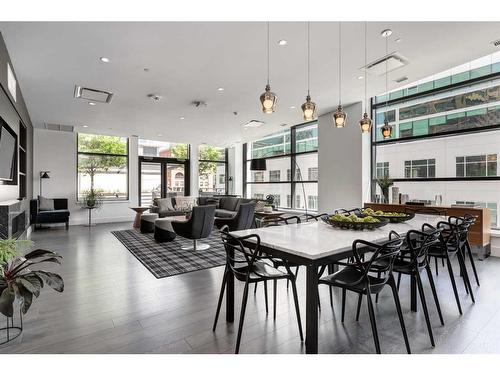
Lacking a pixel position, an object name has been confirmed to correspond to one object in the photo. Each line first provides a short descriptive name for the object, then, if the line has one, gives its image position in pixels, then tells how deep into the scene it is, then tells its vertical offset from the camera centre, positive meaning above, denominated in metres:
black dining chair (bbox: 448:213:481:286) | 2.90 -0.46
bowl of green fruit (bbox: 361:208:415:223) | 3.19 -0.34
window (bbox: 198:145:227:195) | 11.27 +0.76
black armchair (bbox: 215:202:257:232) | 5.42 -0.63
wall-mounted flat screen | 3.45 +0.48
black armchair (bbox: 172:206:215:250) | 4.74 -0.66
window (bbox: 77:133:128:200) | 8.84 +0.75
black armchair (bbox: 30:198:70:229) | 7.02 -0.73
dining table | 1.77 -0.43
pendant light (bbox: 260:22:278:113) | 2.70 +0.87
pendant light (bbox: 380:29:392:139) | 3.21 +1.84
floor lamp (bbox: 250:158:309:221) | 7.80 +0.65
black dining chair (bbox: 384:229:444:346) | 2.21 -0.64
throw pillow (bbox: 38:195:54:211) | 7.49 -0.46
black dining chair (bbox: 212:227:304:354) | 2.05 -0.70
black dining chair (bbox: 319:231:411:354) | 1.89 -0.71
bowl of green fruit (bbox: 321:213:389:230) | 2.65 -0.35
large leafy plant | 1.78 -0.67
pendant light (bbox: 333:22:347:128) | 3.37 +0.87
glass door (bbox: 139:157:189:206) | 9.95 +0.35
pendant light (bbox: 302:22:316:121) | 2.93 +0.85
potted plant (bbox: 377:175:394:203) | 5.54 +0.05
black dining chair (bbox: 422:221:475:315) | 2.75 -0.67
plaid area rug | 4.02 -1.18
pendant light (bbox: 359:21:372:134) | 3.69 +0.87
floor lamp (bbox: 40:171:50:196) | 7.80 +0.37
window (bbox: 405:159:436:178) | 5.36 +0.39
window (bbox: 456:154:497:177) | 4.58 +0.38
